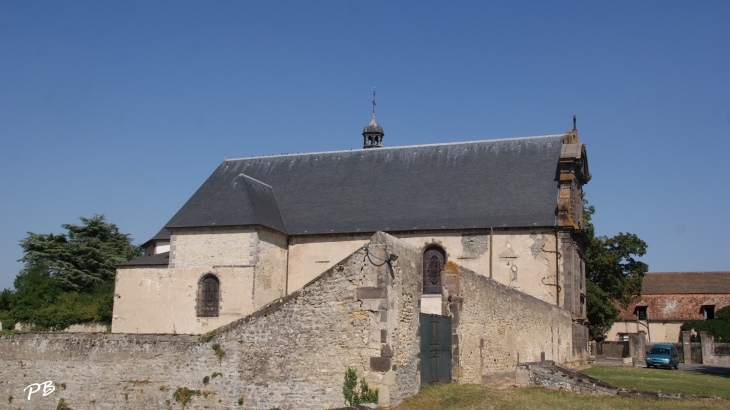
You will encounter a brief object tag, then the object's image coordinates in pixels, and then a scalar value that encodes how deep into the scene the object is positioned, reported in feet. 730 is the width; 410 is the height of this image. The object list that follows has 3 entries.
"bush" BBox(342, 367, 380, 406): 35.27
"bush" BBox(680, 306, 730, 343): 132.46
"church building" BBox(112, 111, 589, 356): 78.79
